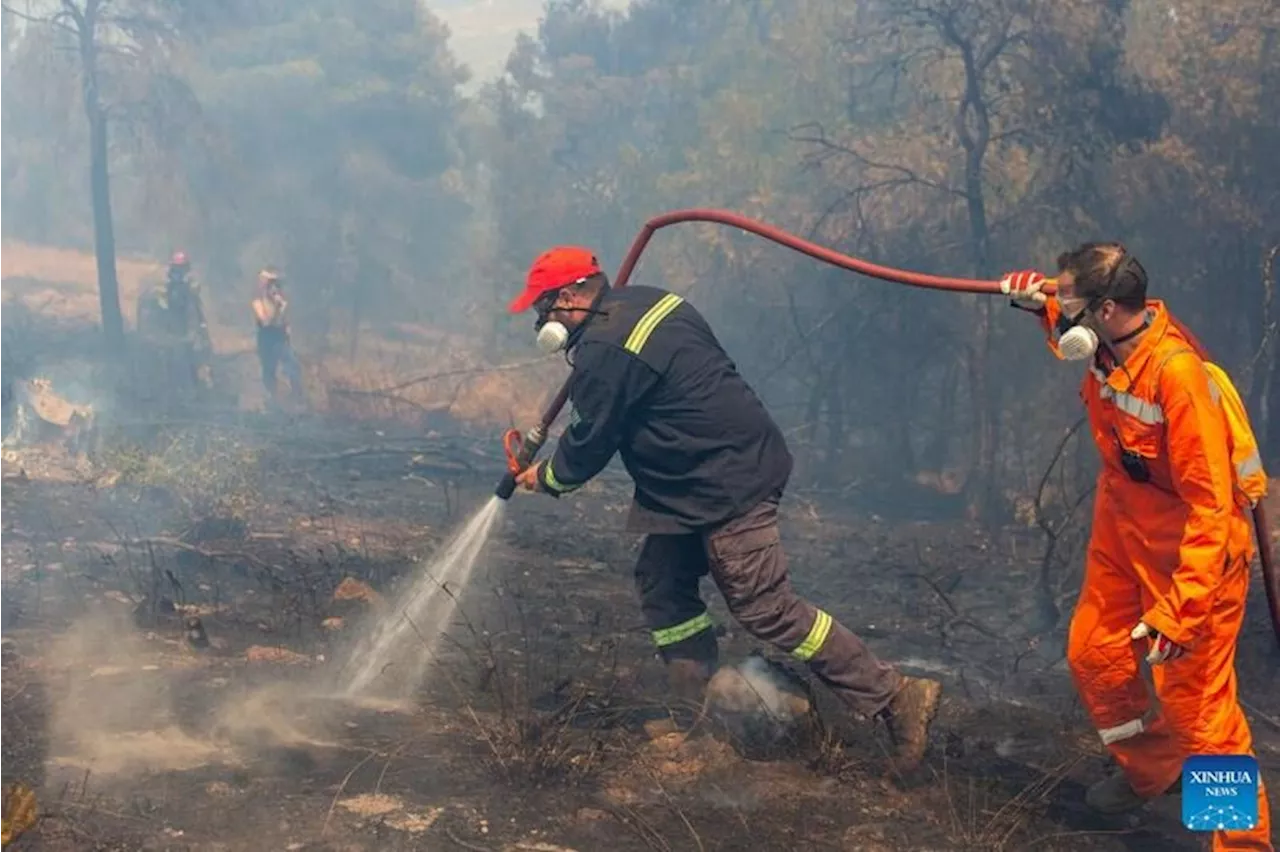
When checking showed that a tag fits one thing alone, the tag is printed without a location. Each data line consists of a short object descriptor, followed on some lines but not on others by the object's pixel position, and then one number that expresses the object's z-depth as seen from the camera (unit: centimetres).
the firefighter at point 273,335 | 1631
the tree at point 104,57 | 1933
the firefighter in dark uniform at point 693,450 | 472
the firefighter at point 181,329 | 1772
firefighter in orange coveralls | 374
